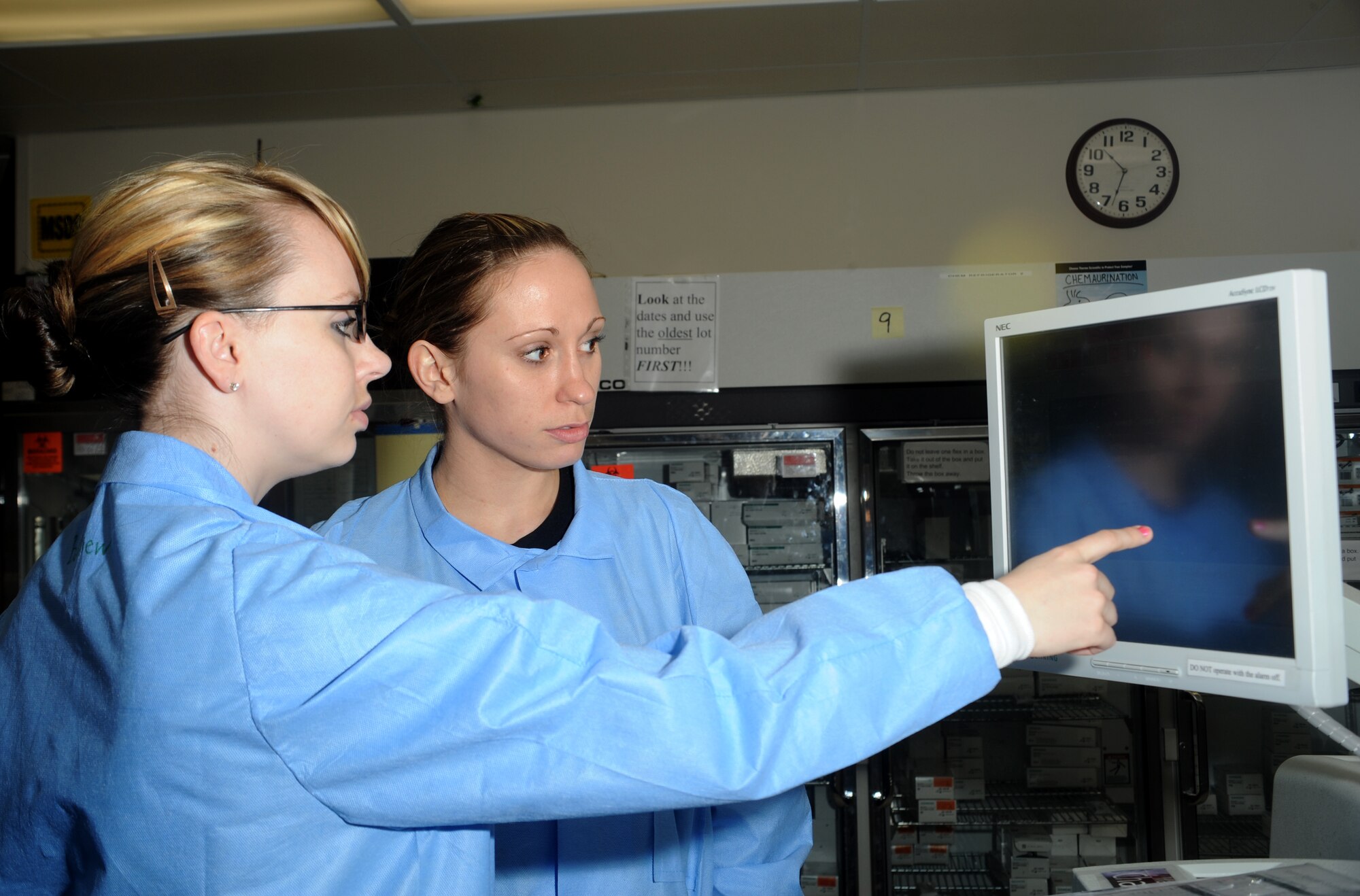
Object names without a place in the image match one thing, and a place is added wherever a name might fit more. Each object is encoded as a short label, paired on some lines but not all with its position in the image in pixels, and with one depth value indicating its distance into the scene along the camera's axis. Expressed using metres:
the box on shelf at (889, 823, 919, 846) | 3.20
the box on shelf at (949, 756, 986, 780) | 3.23
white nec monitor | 0.92
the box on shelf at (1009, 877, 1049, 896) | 3.09
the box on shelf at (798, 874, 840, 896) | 3.15
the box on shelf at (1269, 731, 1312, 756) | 3.11
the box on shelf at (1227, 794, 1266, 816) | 3.14
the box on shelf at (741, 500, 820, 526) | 3.27
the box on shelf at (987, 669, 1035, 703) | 3.17
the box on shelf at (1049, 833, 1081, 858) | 3.08
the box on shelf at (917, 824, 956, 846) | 3.19
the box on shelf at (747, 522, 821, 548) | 3.25
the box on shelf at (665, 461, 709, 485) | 3.32
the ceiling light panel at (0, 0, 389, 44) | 2.90
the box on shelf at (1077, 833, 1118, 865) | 3.09
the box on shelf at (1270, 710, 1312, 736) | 3.13
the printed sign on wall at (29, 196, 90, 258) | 3.67
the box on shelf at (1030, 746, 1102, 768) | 3.16
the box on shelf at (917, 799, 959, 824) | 3.15
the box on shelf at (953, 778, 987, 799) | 3.20
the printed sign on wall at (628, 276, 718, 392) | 3.27
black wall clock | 3.38
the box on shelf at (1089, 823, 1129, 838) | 3.10
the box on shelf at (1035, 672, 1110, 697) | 3.17
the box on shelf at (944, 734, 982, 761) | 3.24
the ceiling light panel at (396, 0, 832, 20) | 2.83
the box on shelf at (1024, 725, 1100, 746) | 3.15
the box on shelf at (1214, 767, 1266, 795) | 3.15
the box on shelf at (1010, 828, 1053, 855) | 3.10
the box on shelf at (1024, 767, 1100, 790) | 3.17
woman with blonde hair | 0.74
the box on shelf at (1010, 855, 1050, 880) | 3.09
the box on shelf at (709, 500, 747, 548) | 3.28
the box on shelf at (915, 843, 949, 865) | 3.19
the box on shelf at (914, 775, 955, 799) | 3.16
